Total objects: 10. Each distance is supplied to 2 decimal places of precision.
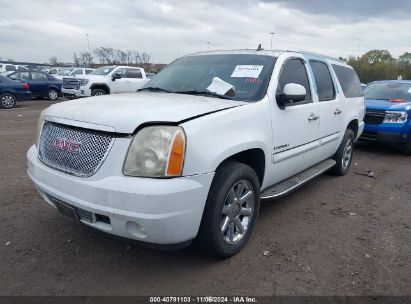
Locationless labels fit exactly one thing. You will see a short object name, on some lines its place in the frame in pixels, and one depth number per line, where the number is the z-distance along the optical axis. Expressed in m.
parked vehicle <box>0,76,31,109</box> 14.59
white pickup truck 16.11
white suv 2.54
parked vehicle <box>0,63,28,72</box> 26.55
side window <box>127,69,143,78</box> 17.34
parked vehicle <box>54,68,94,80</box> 24.77
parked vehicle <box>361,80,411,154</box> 7.45
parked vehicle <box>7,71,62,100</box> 17.84
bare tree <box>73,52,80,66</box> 77.38
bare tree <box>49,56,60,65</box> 83.02
